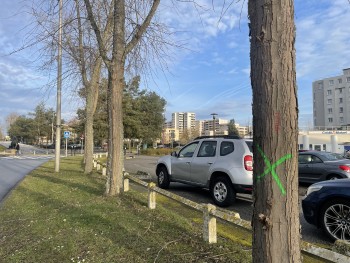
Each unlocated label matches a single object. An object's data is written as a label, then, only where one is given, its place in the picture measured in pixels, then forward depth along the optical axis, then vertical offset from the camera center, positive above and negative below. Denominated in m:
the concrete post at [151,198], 7.50 -1.15
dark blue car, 5.61 -1.05
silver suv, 8.66 -0.59
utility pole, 17.10 +1.11
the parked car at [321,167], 12.62 -0.83
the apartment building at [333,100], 97.38 +12.71
